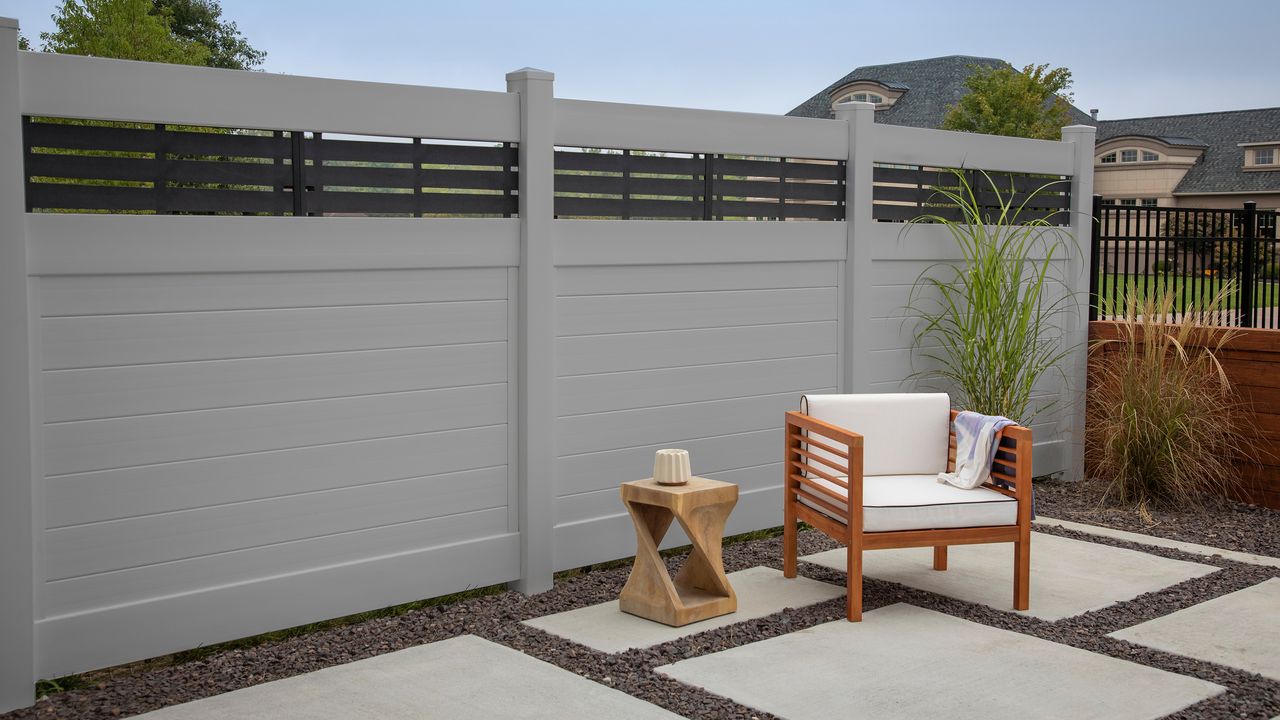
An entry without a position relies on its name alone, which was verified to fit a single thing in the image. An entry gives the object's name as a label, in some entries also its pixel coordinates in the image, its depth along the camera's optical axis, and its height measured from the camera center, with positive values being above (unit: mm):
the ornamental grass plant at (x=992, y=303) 5684 +9
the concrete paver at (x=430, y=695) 3137 -1133
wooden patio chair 4004 -677
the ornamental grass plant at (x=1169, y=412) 5797 -550
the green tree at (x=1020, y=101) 30547 +5544
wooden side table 3953 -900
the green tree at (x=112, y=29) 14250 +3476
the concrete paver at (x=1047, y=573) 4320 -1098
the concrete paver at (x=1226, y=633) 3672 -1123
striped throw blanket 4230 -543
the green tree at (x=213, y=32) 29656 +7285
